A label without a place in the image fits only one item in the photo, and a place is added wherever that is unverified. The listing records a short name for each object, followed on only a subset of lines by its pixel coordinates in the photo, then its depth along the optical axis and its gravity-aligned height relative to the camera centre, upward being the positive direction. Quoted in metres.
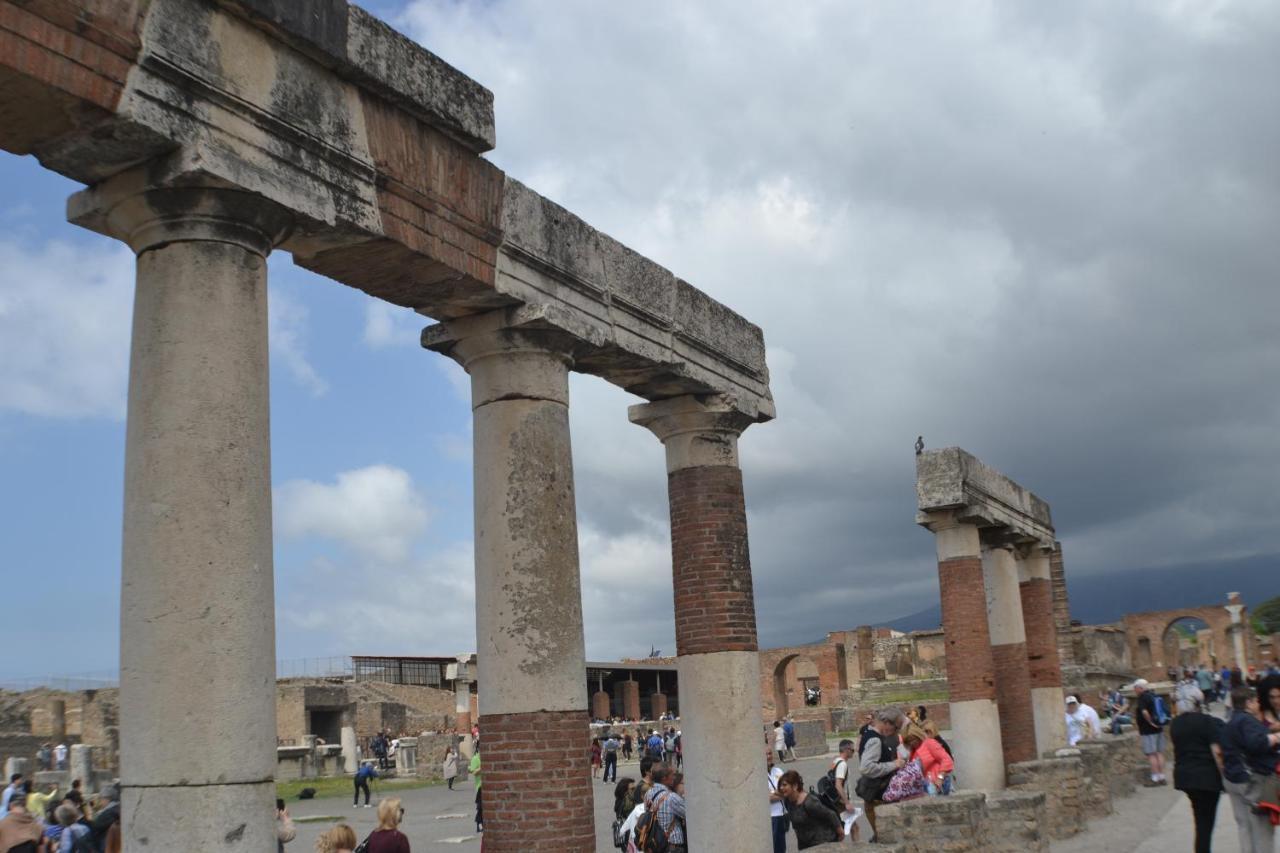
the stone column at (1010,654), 17.69 -0.23
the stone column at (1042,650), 19.62 -0.24
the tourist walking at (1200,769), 10.41 -1.25
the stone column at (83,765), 26.70 -1.50
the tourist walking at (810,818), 10.64 -1.49
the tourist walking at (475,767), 20.78 -1.67
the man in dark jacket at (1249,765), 9.23 -1.11
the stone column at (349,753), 34.00 -2.05
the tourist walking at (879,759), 11.84 -1.12
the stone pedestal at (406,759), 33.84 -2.30
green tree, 82.41 +0.47
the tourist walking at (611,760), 28.27 -2.26
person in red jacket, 11.99 -1.14
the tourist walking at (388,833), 7.84 -1.03
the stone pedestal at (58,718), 36.69 -0.56
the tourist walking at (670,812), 9.97 -1.27
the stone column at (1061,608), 30.28 +0.70
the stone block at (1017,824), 11.87 -1.86
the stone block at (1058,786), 14.84 -1.89
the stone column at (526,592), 7.86 +0.53
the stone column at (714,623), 10.16 +0.31
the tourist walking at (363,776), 24.41 -1.96
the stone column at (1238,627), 54.78 -0.15
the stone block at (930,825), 10.87 -1.65
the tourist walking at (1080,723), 20.61 -1.55
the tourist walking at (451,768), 29.02 -2.25
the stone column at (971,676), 16.14 -0.48
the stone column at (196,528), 5.36 +0.76
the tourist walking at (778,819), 11.69 -1.65
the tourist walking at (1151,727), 19.39 -1.60
